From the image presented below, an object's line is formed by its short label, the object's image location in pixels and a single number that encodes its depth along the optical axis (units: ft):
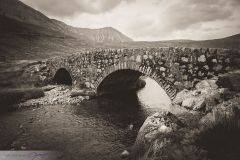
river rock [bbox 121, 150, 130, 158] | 16.63
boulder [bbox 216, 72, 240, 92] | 19.74
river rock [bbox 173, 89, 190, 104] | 23.85
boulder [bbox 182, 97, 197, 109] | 21.63
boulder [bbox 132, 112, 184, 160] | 13.41
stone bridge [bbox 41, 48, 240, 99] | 22.46
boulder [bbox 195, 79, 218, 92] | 21.66
